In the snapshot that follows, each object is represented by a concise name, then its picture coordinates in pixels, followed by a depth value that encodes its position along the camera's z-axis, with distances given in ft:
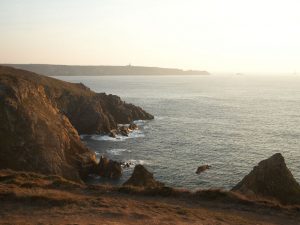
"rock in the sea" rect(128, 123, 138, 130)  328.49
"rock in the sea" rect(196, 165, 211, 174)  202.33
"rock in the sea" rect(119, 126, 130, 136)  303.76
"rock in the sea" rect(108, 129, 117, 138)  291.99
